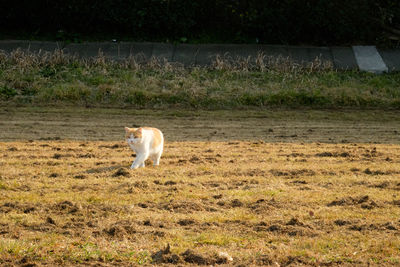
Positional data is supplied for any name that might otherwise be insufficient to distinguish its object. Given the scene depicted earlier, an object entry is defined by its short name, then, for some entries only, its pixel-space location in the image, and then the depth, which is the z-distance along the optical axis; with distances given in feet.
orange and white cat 59.00
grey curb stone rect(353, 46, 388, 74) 119.55
